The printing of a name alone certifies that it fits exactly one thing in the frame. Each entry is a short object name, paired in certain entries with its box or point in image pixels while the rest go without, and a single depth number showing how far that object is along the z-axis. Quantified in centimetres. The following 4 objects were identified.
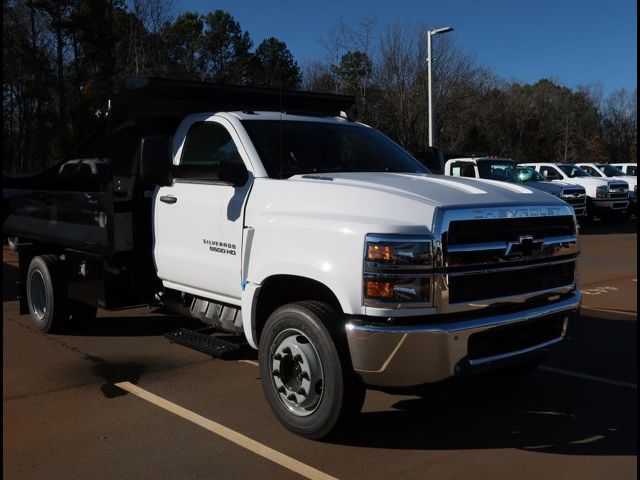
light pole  2351
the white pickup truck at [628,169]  2918
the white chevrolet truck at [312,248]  385
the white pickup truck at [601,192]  2272
